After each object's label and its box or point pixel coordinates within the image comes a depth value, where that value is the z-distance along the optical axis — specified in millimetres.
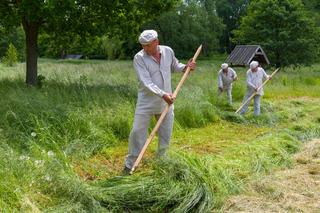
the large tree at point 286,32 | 29469
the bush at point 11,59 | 23147
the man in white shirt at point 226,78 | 12180
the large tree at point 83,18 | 11219
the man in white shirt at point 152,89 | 5227
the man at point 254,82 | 10828
